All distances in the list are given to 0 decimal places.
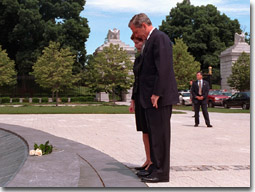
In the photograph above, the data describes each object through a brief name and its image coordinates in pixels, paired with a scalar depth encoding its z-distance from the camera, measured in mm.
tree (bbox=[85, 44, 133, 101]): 29750
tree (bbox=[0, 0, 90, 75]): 26391
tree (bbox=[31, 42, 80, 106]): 30797
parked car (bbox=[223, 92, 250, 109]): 25594
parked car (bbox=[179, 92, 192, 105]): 33656
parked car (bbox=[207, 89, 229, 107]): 29484
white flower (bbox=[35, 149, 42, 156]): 5301
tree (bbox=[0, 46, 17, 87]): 36031
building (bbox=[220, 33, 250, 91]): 37031
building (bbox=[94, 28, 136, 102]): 33844
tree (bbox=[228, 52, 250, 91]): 34312
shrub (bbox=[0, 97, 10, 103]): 35875
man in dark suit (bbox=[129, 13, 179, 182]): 4137
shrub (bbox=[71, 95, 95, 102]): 37219
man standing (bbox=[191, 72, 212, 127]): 11492
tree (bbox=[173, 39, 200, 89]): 35500
